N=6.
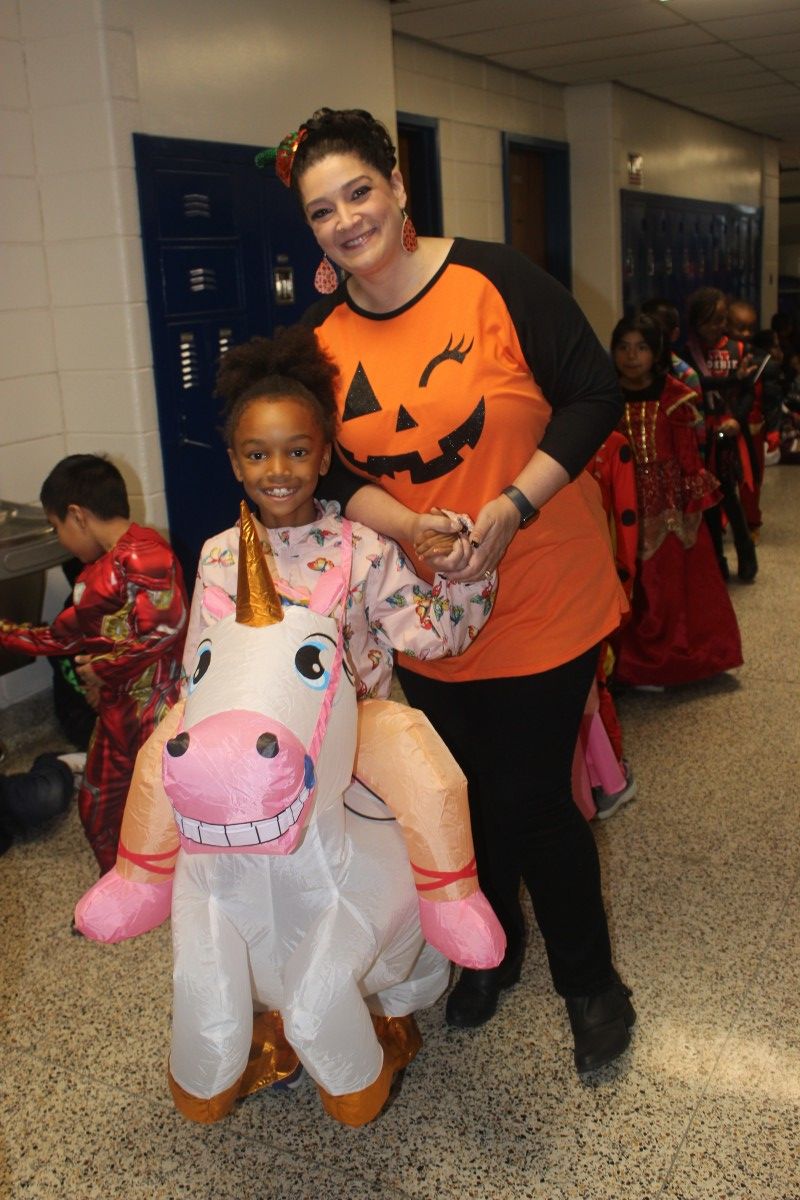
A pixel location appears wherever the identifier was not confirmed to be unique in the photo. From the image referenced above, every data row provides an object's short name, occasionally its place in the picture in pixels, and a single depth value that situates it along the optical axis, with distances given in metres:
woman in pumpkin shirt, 1.59
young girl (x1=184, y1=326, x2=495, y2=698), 1.57
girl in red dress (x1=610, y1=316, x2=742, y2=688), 3.49
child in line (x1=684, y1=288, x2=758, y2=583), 4.55
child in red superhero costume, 2.36
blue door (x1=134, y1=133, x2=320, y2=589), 3.68
